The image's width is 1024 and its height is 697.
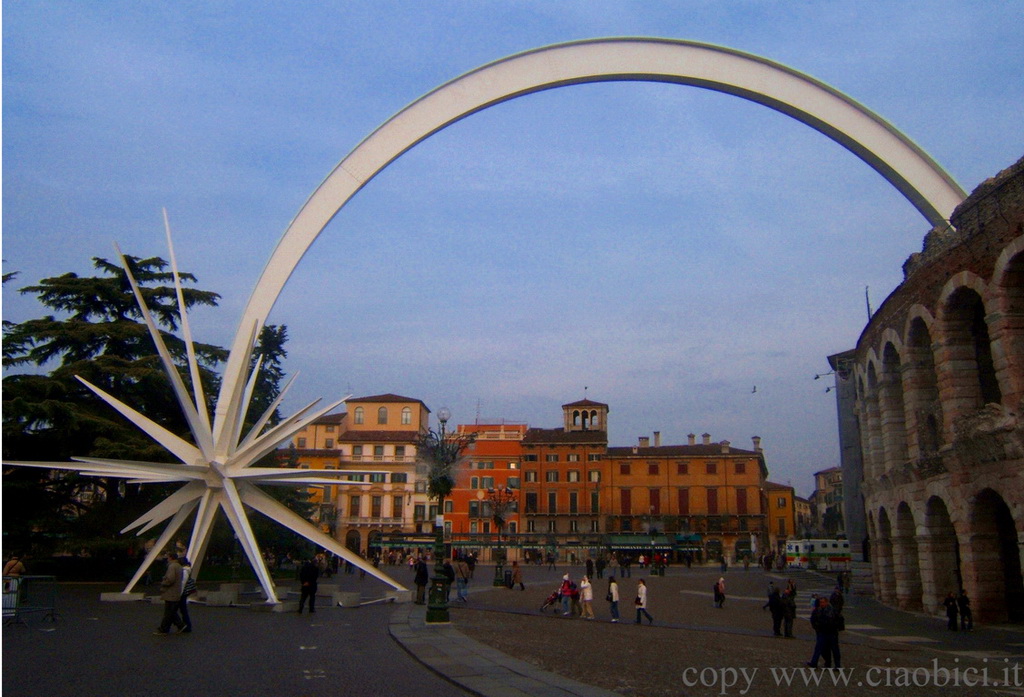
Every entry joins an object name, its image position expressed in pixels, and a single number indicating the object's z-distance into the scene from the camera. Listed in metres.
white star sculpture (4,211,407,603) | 20.61
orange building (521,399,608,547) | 78.75
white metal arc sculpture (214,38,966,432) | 22.97
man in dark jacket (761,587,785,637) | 17.94
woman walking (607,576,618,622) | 20.64
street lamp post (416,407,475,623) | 20.01
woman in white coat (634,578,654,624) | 20.40
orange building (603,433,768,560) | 76.25
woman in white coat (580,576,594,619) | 21.73
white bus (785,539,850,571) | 59.73
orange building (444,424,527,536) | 77.69
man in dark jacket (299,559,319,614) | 19.81
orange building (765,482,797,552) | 96.88
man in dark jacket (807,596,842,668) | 12.27
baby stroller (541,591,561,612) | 23.31
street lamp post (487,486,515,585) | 36.56
